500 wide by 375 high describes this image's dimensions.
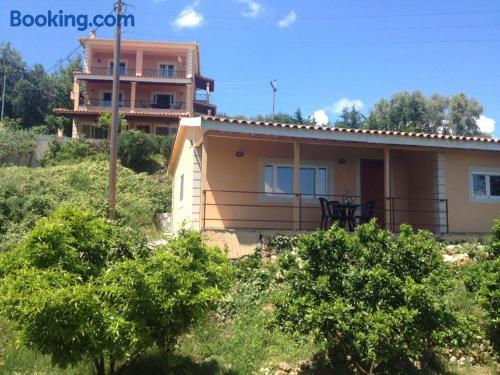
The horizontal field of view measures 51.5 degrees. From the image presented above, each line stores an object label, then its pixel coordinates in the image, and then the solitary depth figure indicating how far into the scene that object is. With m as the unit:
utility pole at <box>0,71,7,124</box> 48.19
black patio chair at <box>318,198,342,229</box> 12.60
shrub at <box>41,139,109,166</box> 31.58
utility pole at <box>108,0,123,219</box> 14.74
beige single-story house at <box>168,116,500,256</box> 12.27
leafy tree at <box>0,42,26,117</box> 51.03
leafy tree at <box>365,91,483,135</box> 55.41
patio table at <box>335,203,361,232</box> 12.33
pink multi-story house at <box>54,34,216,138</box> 42.31
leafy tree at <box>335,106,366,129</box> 54.81
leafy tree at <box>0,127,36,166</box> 29.64
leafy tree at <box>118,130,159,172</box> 32.00
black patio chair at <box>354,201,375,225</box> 12.98
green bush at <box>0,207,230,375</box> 5.45
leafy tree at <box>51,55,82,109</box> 52.97
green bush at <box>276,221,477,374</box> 6.42
